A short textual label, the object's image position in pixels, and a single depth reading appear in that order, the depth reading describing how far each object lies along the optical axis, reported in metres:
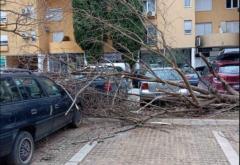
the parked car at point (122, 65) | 8.17
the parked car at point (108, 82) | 8.53
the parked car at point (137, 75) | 7.36
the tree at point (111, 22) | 8.20
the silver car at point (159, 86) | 6.33
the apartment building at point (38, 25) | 9.45
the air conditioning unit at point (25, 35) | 9.52
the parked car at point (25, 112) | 5.77
